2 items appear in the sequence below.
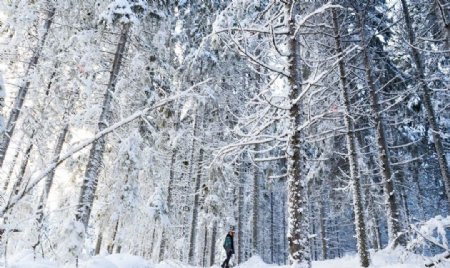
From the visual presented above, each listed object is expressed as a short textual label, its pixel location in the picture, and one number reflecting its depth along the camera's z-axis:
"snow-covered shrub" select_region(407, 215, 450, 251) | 3.95
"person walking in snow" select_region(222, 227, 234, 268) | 13.73
